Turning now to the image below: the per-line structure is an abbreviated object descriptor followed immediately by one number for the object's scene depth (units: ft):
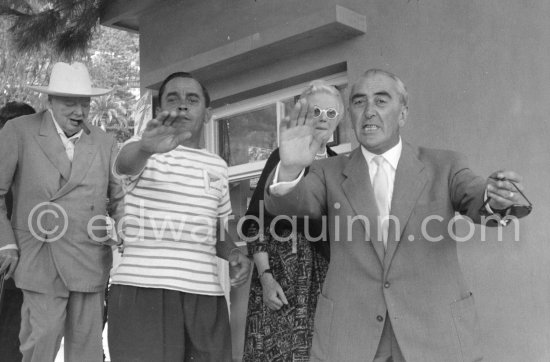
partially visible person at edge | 13.87
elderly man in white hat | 12.10
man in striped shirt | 10.25
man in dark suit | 8.48
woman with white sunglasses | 11.30
